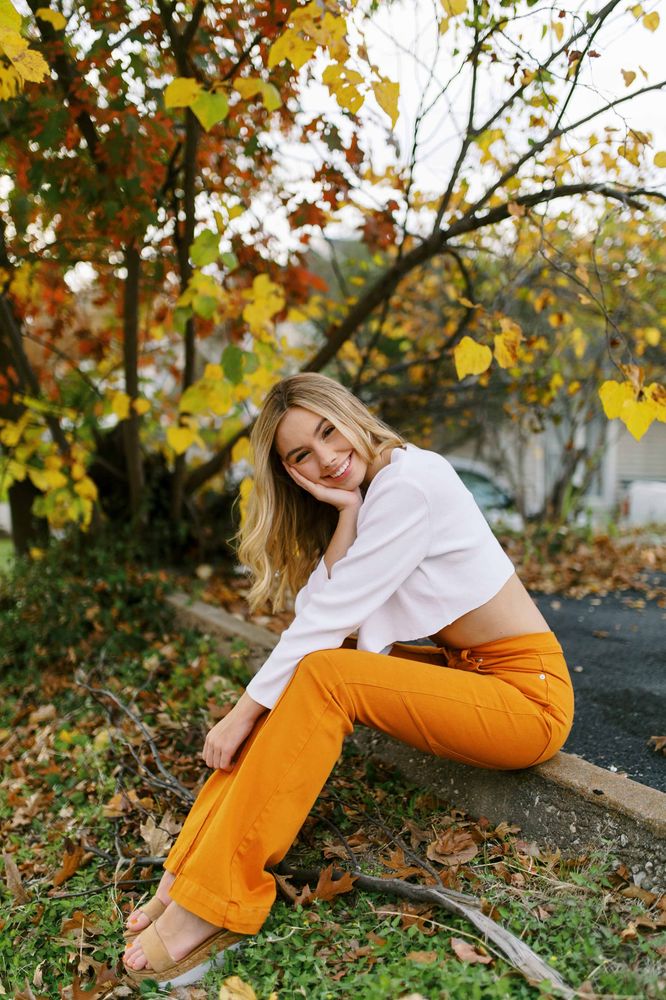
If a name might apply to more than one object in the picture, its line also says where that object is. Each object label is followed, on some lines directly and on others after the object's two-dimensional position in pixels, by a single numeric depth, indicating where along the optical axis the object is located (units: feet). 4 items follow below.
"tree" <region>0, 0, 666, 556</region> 10.34
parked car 33.28
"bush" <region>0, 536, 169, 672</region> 15.38
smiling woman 7.22
